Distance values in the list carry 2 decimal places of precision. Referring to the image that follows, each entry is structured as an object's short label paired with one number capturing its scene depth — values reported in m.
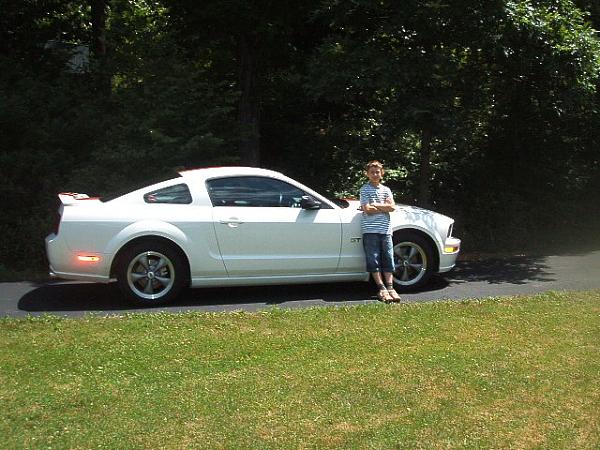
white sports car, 6.89
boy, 7.29
